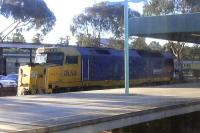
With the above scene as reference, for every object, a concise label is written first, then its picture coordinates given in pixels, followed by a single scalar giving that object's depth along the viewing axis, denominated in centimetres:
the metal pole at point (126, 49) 1969
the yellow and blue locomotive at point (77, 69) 2836
